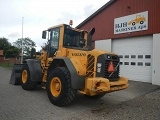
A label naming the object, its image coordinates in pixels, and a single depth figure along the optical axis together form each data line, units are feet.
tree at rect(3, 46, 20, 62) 76.55
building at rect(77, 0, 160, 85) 24.06
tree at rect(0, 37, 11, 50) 136.75
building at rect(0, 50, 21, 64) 106.44
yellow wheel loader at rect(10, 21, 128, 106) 12.92
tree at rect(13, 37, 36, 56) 170.33
